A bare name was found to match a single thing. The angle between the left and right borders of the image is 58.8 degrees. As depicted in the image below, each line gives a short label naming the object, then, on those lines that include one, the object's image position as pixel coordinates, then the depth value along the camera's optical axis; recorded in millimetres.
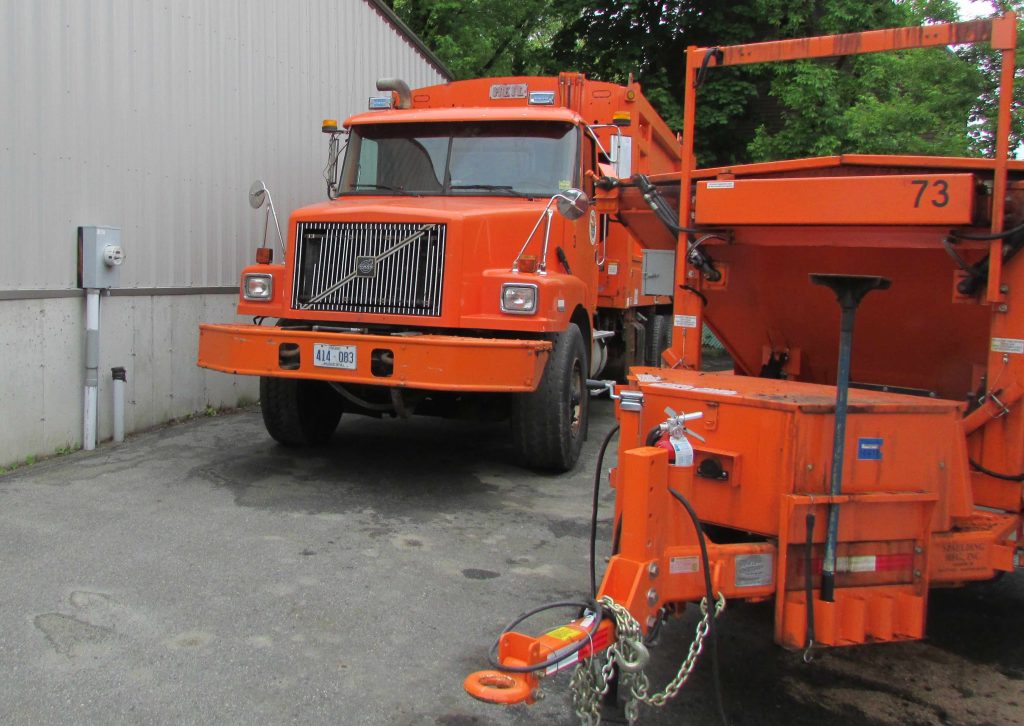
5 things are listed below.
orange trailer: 2996
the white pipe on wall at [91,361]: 7121
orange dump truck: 5891
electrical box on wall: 7078
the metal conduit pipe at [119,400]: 7441
